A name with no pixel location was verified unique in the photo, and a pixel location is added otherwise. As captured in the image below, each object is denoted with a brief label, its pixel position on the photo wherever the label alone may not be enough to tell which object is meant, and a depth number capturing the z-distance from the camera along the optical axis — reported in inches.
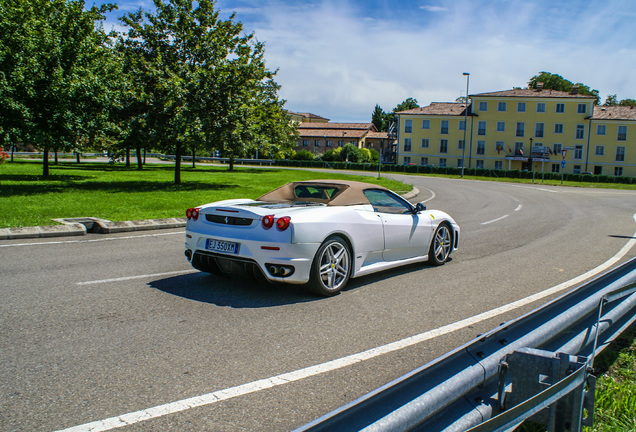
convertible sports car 222.2
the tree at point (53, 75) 718.5
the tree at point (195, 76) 893.8
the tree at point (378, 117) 5513.3
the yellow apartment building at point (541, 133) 2763.3
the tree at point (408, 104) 4928.6
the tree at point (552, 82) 3732.8
